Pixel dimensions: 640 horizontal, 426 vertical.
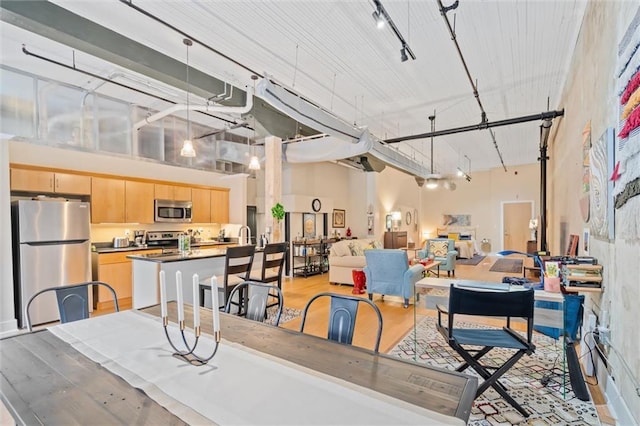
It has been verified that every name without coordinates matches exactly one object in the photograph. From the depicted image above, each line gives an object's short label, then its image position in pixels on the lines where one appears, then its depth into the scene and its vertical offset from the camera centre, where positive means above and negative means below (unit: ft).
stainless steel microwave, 19.65 -0.04
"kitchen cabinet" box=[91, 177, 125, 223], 16.90 +0.59
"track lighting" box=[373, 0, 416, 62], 8.55 +5.38
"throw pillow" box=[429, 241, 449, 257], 25.68 -3.26
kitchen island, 12.49 -2.53
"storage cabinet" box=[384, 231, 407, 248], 35.40 -3.49
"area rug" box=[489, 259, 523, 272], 28.43 -5.64
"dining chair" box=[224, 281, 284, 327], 7.00 -2.05
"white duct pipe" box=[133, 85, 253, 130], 15.42 +5.06
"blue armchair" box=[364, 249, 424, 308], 15.61 -3.27
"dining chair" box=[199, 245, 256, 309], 11.73 -2.23
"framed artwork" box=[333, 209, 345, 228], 32.40 -0.94
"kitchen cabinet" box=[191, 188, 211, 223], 21.97 +0.36
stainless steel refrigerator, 13.14 -1.68
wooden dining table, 3.44 -2.19
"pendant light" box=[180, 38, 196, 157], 14.03 +2.70
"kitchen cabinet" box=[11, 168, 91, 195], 14.28 +1.41
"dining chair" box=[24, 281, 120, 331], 7.03 -2.06
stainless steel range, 19.76 -1.88
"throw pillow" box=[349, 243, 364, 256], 22.85 -2.93
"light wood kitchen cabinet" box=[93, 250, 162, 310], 16.07 -3.45
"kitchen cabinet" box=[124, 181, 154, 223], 18.34 +0.51
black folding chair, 6.93 -2.34
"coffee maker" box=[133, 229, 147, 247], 19.20 -1.63
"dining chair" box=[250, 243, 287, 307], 12.78 -2.28
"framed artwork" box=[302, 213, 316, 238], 28.58 -1.42
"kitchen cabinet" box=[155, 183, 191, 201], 19.85 +1.17
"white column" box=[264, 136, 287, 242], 19.56 +2.23
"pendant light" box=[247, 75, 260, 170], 17.93 +2.64
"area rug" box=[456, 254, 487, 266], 33.06 -5.76
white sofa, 20.84 -3.41
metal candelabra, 4.26 -1.56
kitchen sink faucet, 21.84 -1.92
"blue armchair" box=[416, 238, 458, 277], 24.91 -3.56
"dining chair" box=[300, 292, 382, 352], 5.95 -2.06
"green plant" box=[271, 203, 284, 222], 19.12 -0.15
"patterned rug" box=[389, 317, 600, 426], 6.98 -4.66
